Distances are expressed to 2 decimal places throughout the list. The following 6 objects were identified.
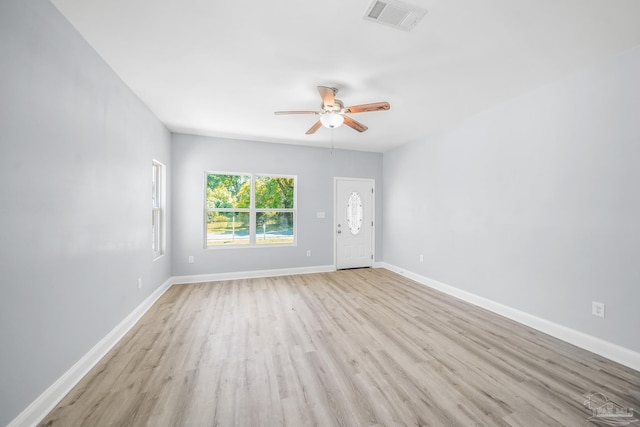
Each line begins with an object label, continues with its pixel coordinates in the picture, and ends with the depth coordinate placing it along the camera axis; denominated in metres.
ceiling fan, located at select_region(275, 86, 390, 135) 2.53
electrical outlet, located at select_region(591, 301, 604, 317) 2.29
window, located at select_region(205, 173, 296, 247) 4.77
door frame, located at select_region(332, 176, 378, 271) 5.48
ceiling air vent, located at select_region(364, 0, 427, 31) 1.66
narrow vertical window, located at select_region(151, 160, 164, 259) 3.98
